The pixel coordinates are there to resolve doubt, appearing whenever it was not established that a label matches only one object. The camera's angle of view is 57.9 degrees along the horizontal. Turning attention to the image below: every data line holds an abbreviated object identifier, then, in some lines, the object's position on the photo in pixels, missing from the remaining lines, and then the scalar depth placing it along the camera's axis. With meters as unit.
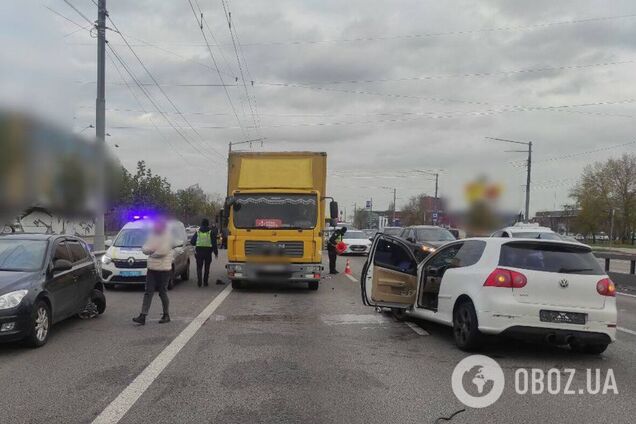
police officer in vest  14.39
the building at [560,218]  84.38
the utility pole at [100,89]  15.97
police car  13.16
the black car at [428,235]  20.02
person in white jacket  8.92
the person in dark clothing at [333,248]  18.65
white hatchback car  6.73
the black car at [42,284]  6.76
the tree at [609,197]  74.50
